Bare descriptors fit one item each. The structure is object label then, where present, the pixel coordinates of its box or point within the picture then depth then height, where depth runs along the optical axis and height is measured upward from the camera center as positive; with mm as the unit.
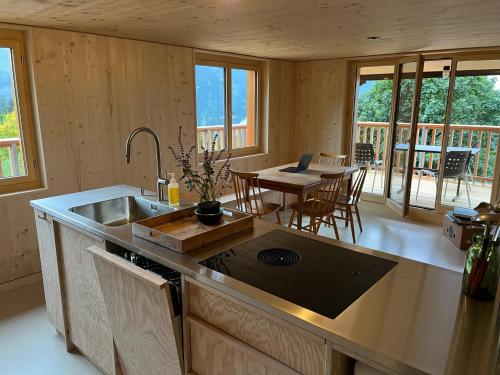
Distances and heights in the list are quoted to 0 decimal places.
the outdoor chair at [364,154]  5512 -652
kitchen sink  2232 -621
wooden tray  1584 -557
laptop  4184 -619
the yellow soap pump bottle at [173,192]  2127 -471
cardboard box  3889 -1297
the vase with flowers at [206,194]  1759 -420
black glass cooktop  1225 -605
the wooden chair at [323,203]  3691 -959
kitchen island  962 -607
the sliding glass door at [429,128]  4562 -269
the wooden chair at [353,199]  4125 -1004
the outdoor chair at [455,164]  4809 -692
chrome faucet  2017 -416
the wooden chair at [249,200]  3660 -928
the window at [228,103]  4547 +87
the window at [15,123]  2908 -120
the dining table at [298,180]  3521 -687
